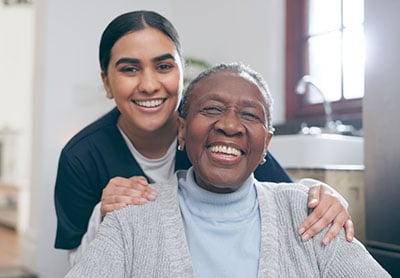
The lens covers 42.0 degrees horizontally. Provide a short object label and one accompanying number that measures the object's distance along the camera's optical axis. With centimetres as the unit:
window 248
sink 182
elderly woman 91
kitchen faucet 229
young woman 125
